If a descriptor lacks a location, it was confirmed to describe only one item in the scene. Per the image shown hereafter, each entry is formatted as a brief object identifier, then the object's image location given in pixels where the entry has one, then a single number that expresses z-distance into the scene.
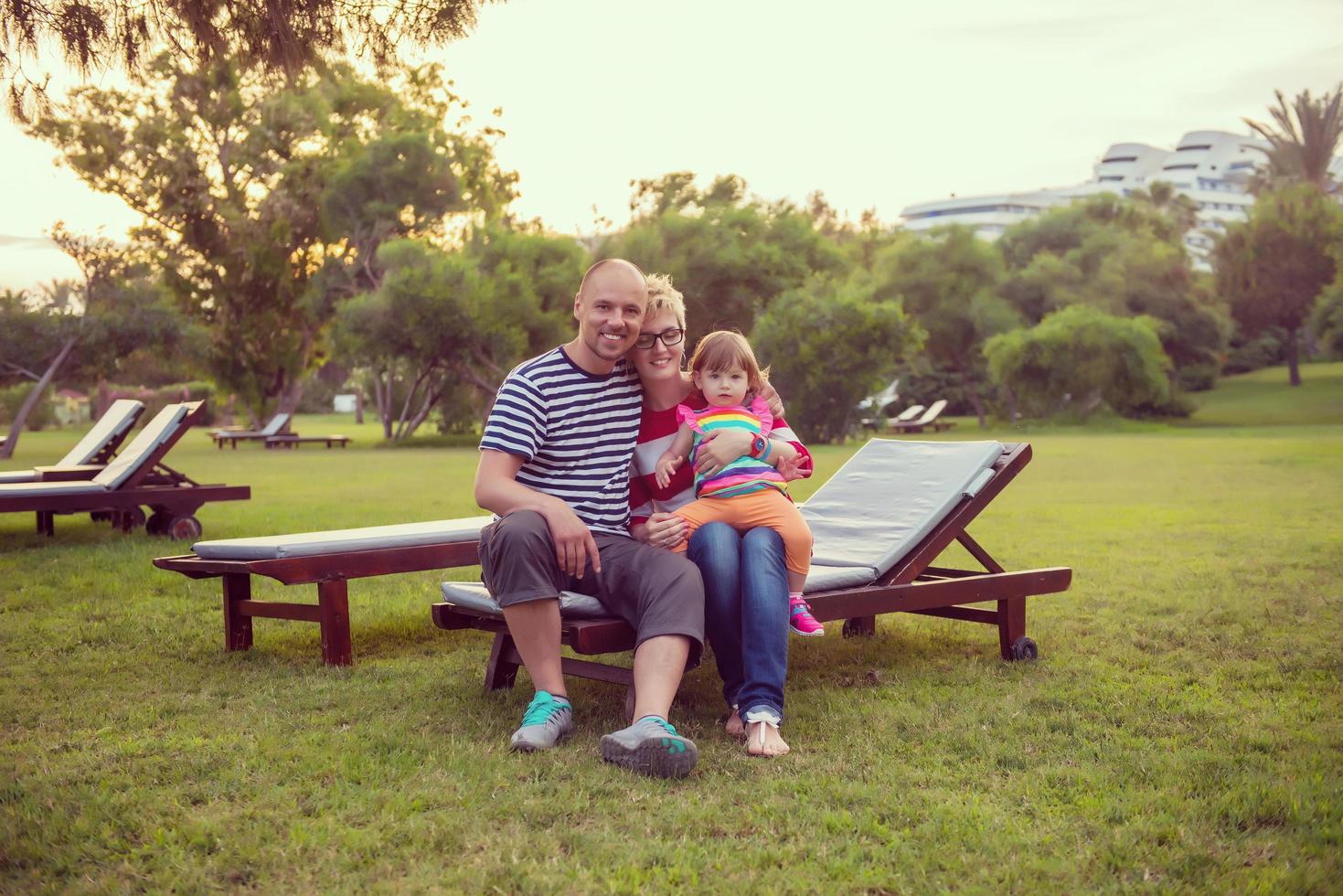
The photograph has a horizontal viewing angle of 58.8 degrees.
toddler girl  3.88
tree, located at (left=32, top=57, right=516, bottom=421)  30.72
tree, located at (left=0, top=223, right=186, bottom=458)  26.53
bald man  3.54
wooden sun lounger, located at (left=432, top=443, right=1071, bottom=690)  3.86
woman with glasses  3.60
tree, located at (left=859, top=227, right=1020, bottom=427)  38.25
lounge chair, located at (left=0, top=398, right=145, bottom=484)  10.09
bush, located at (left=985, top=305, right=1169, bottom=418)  31.42
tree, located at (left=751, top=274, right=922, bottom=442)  25.92
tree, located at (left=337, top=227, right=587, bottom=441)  27.08
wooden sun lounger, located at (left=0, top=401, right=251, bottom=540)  8.55
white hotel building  117.31
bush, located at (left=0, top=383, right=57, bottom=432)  38.31
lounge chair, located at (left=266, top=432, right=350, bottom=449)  27.17
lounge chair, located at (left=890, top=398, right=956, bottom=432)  30.94
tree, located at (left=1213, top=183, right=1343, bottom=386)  41.19
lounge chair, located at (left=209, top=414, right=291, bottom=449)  27.98
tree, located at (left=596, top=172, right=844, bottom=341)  29.16
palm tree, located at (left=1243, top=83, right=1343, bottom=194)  60.72
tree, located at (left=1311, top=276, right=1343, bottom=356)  37.16
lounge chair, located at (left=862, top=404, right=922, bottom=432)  30.54
